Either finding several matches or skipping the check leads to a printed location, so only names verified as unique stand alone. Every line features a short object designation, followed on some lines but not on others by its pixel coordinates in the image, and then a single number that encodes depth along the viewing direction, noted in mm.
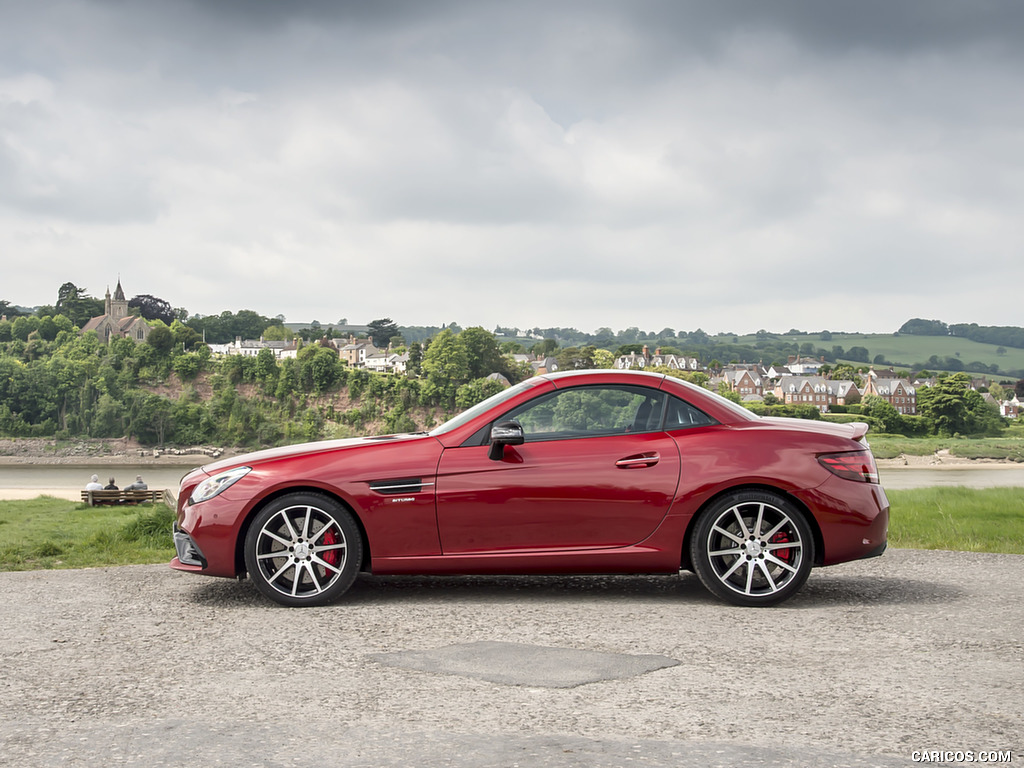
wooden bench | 29125
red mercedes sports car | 5852
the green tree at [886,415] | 117312
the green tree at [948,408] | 115750
